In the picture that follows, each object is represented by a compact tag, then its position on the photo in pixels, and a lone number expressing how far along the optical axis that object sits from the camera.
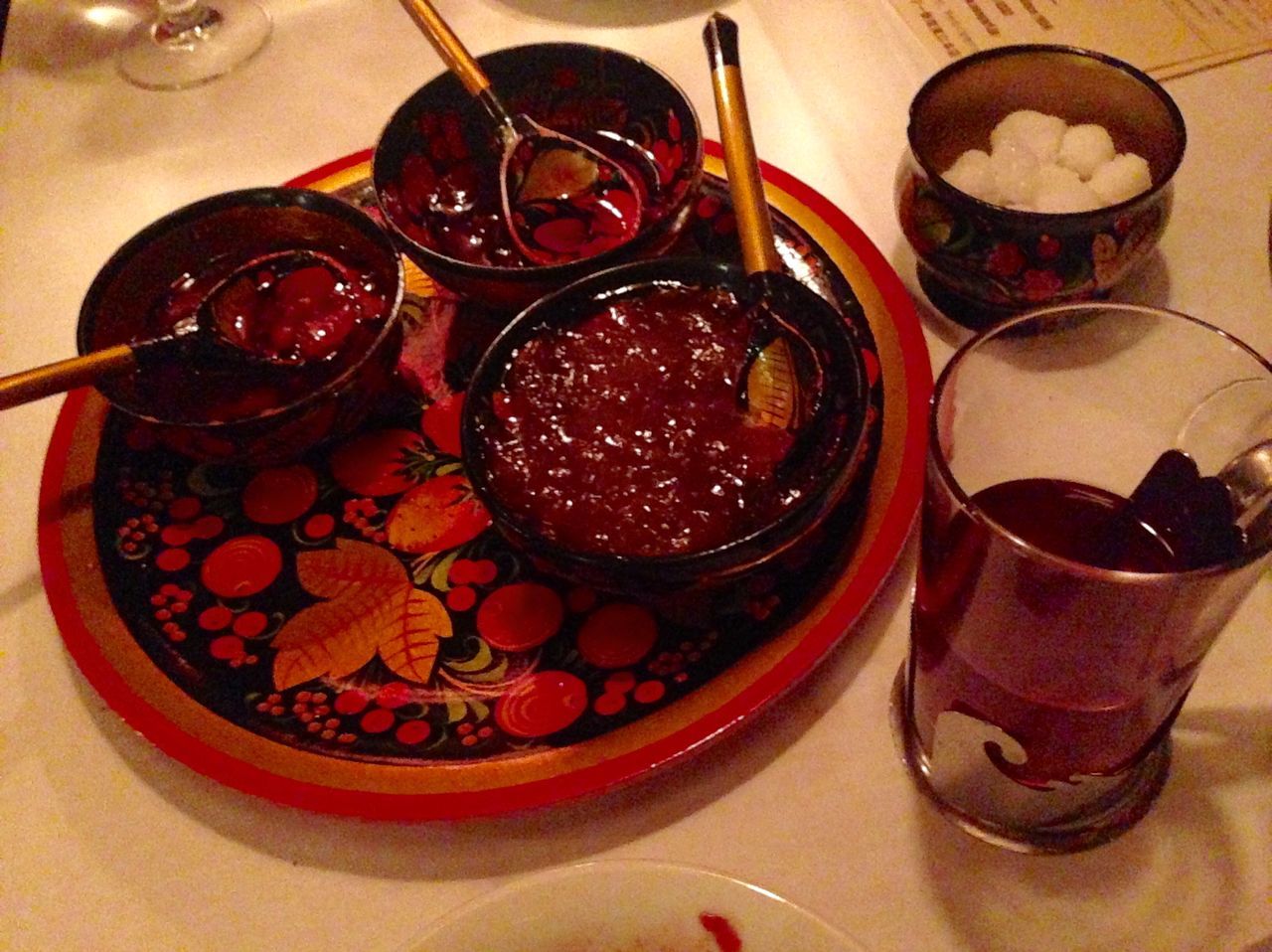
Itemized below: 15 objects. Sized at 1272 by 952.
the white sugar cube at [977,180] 0.40
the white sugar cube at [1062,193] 0.39
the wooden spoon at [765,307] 0.35
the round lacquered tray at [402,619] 0.32
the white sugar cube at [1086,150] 0.40
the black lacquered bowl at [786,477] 0.31
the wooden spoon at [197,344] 0.35
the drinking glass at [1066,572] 0.26
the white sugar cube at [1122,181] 0.39
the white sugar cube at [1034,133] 0.40
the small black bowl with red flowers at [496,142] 0.42
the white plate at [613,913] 0.26
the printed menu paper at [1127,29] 0.49
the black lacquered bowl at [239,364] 0.36
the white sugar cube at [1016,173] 0.39
